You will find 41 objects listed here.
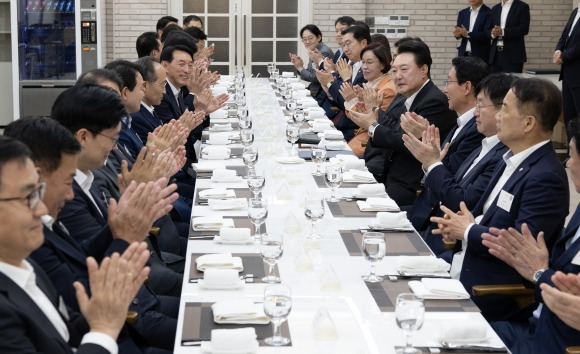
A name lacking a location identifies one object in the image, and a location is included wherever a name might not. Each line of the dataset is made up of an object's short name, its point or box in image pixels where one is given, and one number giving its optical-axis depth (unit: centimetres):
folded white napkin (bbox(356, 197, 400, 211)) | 425
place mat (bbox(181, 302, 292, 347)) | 264
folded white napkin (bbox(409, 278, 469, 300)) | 303
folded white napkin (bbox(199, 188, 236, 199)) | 438
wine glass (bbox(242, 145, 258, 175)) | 478
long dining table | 267
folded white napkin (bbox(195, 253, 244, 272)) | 326
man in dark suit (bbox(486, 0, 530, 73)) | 1089
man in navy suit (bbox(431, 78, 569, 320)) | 372
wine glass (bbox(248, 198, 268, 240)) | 354
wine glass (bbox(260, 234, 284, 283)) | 304
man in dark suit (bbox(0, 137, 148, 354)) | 224
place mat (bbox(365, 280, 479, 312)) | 294
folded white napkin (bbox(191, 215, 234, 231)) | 385
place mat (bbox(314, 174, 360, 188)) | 478
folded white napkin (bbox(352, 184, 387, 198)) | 449
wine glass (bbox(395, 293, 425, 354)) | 243
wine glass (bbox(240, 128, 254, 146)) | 541
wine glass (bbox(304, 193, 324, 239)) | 363
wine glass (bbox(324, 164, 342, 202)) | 421
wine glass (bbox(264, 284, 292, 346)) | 251
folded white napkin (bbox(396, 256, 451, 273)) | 328
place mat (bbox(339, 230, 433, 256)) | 357
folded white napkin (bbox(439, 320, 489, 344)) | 262
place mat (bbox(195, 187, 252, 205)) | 438
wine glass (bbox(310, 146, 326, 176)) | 491
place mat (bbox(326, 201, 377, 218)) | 416
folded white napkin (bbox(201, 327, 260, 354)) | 250
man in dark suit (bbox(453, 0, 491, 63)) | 1119
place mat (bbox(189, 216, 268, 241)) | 377
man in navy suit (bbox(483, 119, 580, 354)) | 324
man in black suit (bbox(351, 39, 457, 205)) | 577
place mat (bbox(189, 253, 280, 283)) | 322
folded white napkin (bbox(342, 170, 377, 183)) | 488
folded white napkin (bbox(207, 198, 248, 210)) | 420
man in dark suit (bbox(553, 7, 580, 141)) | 910
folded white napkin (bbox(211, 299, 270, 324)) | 274
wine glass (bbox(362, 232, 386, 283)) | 308
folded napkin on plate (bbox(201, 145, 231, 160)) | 551
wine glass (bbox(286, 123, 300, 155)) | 562
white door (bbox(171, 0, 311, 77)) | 1241
